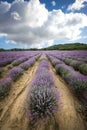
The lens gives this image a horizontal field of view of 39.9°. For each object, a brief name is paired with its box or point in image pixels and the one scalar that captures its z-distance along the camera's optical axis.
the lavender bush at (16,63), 9.76
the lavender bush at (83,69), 6.03
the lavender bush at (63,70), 5.51
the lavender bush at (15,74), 5.68
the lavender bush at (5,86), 4.02
